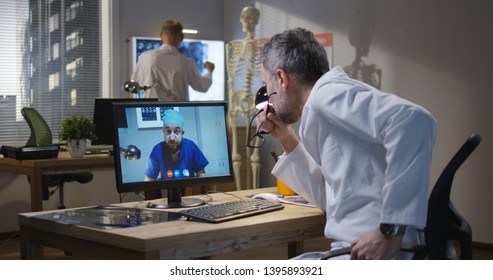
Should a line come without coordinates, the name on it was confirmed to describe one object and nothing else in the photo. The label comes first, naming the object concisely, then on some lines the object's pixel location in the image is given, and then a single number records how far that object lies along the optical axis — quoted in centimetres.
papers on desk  306
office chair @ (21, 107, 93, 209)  573
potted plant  520
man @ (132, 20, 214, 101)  684
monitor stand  299
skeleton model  738
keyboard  261
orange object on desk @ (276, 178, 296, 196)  330
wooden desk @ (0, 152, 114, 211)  494
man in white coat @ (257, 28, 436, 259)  217
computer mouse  316
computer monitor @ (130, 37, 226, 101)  756
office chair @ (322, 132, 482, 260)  227
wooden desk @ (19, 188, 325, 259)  230
